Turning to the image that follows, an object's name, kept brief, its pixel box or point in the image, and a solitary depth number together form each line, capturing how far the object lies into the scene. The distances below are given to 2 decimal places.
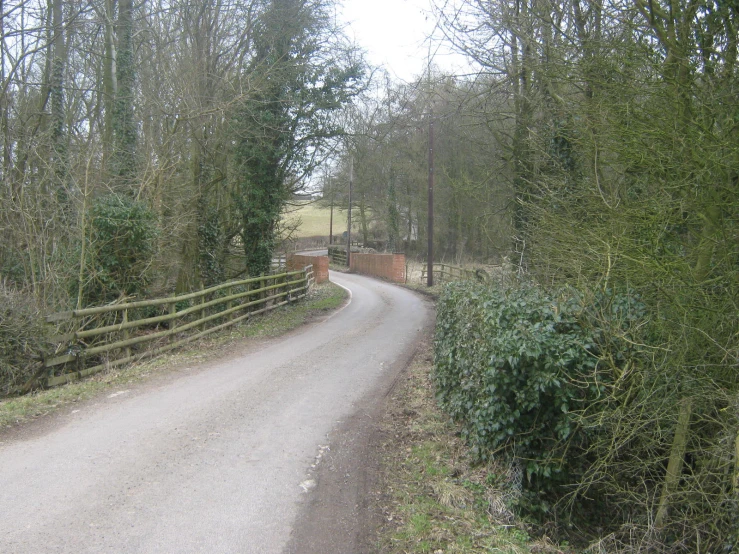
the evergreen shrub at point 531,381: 5.82
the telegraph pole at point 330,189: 26.55
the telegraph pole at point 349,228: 42.97
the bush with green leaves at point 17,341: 8.43
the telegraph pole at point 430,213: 25.12
